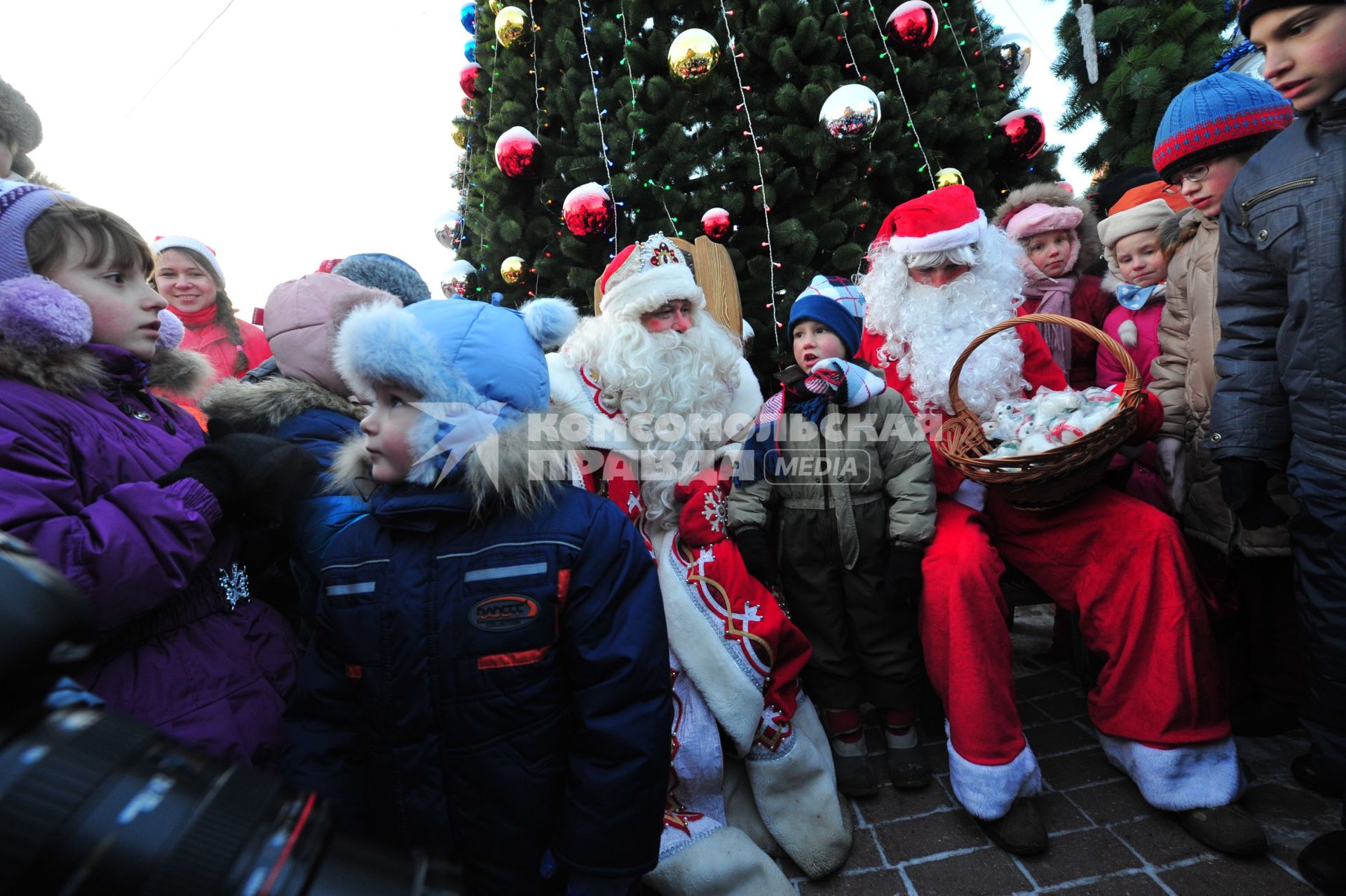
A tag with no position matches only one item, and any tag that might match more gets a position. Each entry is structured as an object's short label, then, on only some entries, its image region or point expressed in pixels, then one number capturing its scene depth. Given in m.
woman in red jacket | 3.15
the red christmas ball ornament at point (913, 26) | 3.92
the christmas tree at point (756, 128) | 3.80
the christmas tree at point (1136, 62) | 4.07
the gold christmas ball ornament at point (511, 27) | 4.34
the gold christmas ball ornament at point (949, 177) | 3.86
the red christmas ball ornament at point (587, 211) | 3.79
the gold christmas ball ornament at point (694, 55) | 3.66
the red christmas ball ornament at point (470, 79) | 5.17
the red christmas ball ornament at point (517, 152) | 4.20
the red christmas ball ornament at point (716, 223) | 3.70
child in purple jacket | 1.20
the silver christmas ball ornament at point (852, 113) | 3.50
